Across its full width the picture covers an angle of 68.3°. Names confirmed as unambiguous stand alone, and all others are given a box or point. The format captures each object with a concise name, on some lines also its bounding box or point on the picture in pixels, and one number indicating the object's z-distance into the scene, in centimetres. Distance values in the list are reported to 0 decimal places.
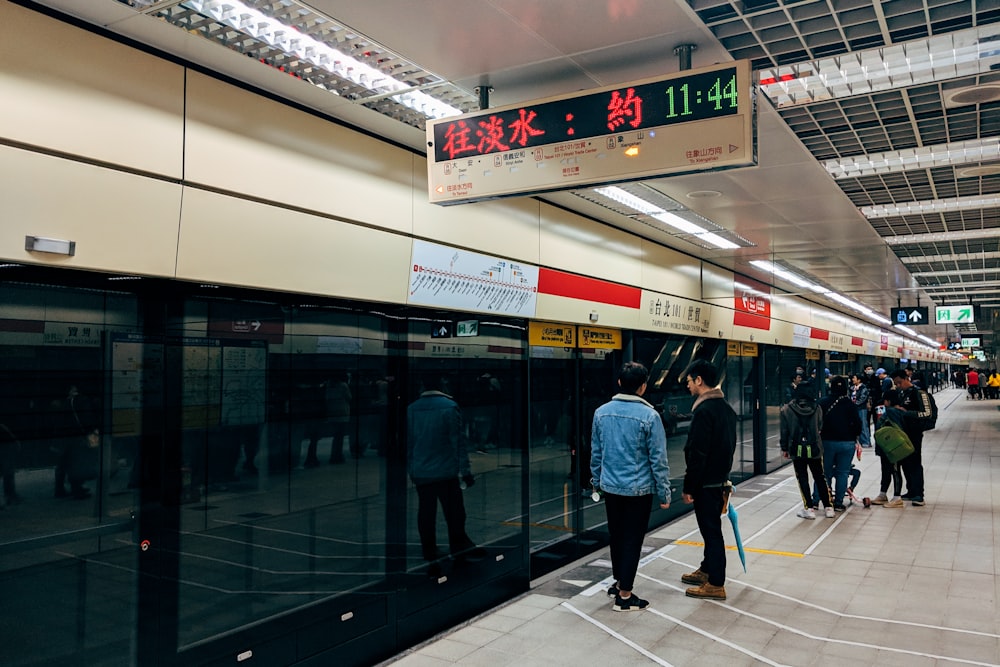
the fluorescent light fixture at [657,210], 537
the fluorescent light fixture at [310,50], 266
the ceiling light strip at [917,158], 478
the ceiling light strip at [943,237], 780
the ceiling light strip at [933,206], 625
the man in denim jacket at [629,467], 450
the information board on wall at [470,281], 425
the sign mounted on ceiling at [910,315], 1488
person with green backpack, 786
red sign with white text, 984
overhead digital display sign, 284
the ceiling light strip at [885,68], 321
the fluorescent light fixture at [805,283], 916
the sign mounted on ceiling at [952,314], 1659
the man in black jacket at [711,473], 484
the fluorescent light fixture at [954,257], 944
